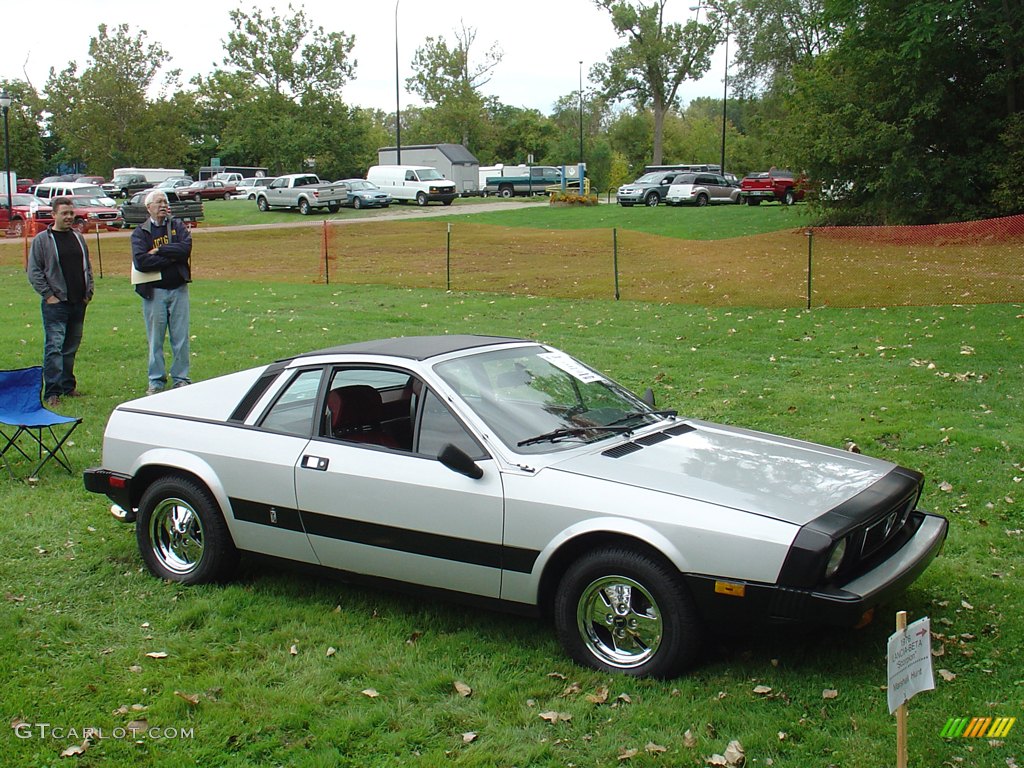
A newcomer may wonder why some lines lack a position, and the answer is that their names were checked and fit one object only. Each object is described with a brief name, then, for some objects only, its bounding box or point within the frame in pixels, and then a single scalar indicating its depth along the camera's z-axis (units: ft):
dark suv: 145.18
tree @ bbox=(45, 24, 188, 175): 208.33
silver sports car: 13.62
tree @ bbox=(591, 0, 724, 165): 217.97
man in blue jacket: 31.32
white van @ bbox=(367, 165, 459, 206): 160.76
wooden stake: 10.32
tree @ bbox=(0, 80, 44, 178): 223.30
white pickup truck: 147.95
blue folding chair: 24.62
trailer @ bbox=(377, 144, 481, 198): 186.50
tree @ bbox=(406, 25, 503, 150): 244.42
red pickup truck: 142.10
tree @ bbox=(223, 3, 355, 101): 227.81
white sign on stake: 10.12
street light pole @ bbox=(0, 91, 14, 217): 111.75
